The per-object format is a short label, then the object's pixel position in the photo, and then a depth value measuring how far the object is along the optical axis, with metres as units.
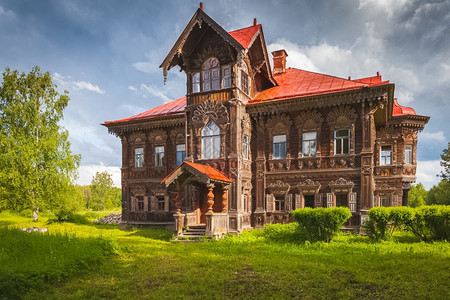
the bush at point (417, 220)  10.91
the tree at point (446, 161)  34.09
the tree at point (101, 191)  49.88
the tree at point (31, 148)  20.89
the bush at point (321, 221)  11.69
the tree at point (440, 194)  33.91
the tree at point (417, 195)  40.76
